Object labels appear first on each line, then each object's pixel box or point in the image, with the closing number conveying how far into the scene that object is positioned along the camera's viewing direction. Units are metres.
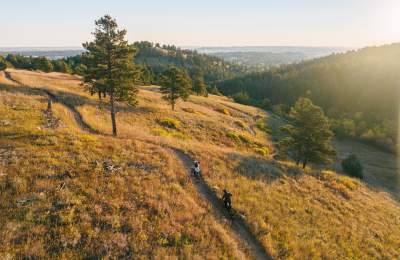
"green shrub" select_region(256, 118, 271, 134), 59.97
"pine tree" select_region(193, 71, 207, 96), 90.50
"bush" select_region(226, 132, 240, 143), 42.47
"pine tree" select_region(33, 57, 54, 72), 89.12
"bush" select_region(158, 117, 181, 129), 39.51
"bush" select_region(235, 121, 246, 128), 55.06
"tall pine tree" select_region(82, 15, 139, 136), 23.23
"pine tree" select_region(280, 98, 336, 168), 29.94
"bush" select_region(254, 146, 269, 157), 41.21
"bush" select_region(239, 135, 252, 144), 44.04
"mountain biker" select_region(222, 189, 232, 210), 15.16
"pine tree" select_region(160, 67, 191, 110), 51.66
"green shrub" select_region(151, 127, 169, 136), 33.27
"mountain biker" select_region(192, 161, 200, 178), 18.23
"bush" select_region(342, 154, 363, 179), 42.59
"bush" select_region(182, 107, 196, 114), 55.38
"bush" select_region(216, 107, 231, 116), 65.62
